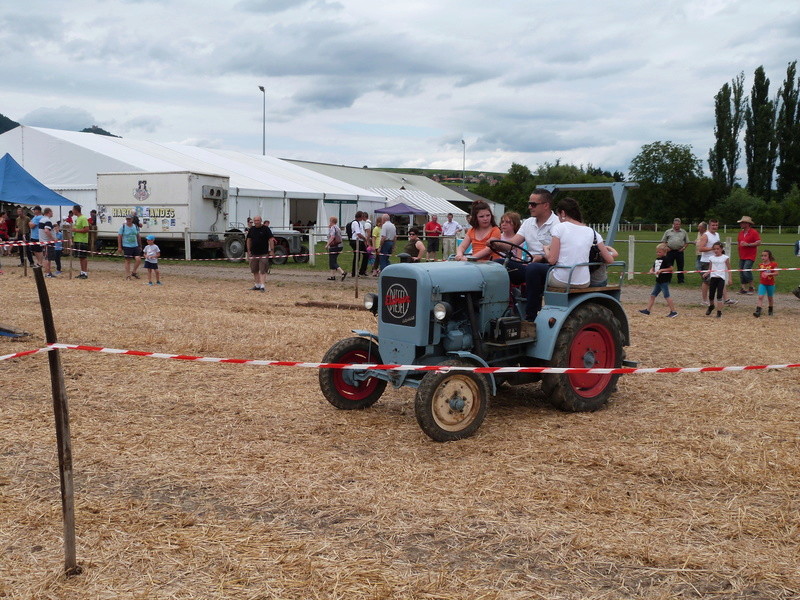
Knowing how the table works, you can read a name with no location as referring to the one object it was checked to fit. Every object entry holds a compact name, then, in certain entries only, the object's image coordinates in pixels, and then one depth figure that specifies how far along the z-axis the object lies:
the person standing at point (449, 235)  19.77
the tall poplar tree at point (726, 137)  72.25
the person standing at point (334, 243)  18.92
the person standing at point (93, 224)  23.02
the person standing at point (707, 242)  15.02
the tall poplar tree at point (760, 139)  68.12
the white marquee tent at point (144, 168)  26.55
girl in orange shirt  6.56
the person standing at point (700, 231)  15.50
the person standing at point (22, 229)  19.38
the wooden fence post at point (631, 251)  18.09
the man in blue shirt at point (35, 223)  17.94
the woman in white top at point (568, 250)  6.09
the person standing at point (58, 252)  17.36
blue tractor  5.32
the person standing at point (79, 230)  20.48
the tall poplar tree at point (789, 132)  67.31
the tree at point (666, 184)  81.44
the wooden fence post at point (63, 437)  3.29
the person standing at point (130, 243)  17.00
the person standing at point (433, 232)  21.44
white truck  22.92
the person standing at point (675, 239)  16.39
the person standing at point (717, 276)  12.41
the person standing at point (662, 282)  12.10
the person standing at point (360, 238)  16.52
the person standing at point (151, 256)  15.84
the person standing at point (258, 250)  15.41
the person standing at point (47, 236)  16.77
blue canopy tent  17.45
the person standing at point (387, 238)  17.48
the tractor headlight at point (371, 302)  5.86
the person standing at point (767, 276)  12.21
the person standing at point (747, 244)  13.93
